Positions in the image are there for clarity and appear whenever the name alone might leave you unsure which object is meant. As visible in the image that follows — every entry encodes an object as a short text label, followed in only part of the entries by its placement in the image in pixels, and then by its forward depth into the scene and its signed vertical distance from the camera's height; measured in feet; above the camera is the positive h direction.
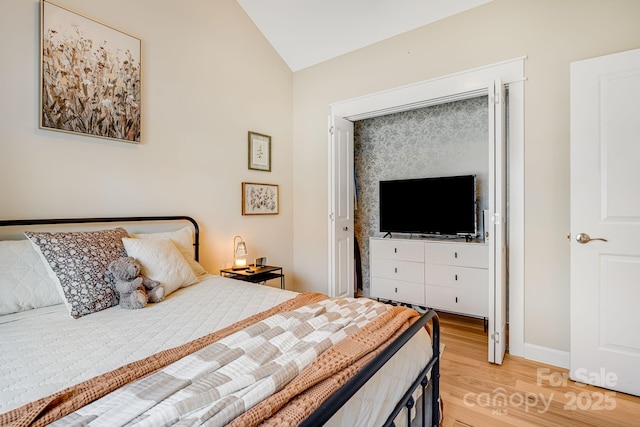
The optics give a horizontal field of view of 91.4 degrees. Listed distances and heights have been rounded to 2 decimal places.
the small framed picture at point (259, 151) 10.78 +2.17
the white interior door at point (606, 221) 6.28 -0.18
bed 2.49 -1.55
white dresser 9.77 -2.07
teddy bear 5.29 -1.21
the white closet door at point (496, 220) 7.48 -0.18
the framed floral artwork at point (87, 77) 6.39 +3.01
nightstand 9.18 -1.86
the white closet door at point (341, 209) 10.92 +0.13
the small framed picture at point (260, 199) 10.59 +0.50
